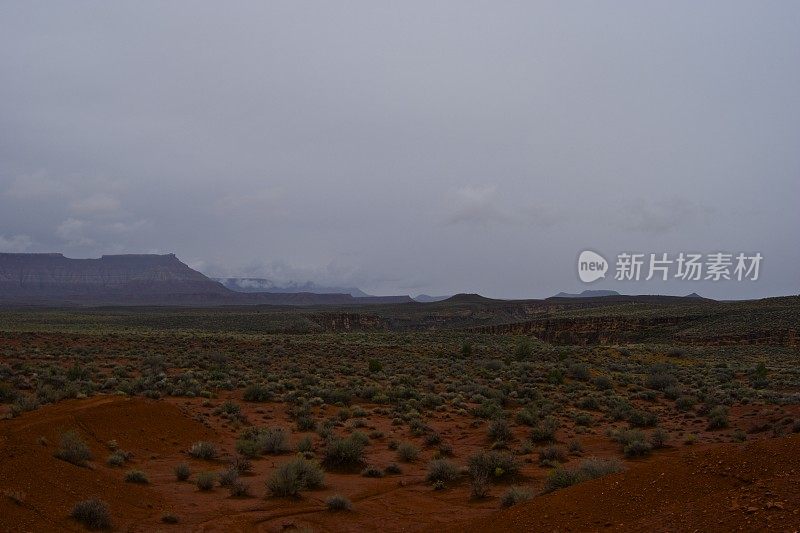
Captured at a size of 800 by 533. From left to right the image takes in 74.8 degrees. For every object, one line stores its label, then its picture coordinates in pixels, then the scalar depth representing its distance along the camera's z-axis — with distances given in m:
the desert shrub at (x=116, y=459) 11.05
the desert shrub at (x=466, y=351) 35.30
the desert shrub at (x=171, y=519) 8.45
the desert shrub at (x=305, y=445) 13.25
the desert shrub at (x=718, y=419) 15.91
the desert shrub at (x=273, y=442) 13.30
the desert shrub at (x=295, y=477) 9.82
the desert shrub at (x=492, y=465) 11.26
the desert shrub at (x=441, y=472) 11.06
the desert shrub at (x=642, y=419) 16.81
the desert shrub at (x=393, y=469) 11.89
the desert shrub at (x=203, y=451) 12.67
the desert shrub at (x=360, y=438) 12.81
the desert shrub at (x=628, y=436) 13.68
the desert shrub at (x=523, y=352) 33.91
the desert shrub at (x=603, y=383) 23.74
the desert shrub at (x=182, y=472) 10.85
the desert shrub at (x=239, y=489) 9.87
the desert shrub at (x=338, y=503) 9.20
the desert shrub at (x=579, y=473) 9.15
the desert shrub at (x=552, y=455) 12.70
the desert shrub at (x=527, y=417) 16.78
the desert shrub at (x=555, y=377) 24.66
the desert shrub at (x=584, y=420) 16.88
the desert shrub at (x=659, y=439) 13.63
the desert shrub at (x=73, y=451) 9.70
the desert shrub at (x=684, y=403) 19.23
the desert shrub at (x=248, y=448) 12.85
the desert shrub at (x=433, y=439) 14.50
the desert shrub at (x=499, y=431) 15.05
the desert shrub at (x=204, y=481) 10.20
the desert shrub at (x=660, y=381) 23.62
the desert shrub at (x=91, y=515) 7.76
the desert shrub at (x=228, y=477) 10.32
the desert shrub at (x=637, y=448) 13.09
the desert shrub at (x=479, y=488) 9.95
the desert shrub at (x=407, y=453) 12.84
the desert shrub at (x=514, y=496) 8.66
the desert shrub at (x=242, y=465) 11.50
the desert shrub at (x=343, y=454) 12.22
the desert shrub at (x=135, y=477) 10.12
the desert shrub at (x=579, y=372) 25.94
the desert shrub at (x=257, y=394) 19.78
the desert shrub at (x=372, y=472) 11.61
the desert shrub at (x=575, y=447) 13.38
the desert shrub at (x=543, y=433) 14.78
